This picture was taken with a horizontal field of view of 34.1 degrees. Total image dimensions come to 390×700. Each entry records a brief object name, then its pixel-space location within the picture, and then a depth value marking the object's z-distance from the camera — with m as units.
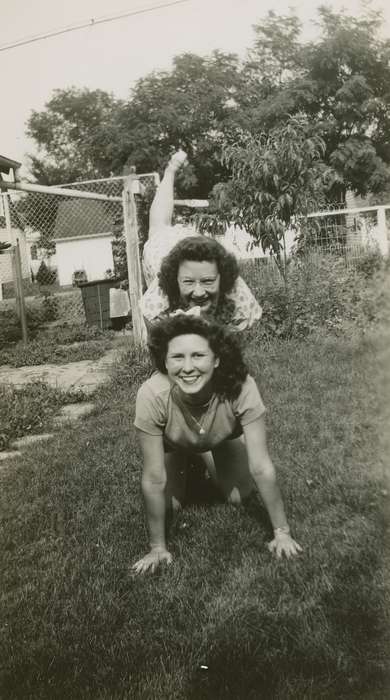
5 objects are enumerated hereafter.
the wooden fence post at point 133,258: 6.10
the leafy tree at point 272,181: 6.22
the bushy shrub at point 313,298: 6.17
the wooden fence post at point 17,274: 7.62
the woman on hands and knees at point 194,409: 2.24
